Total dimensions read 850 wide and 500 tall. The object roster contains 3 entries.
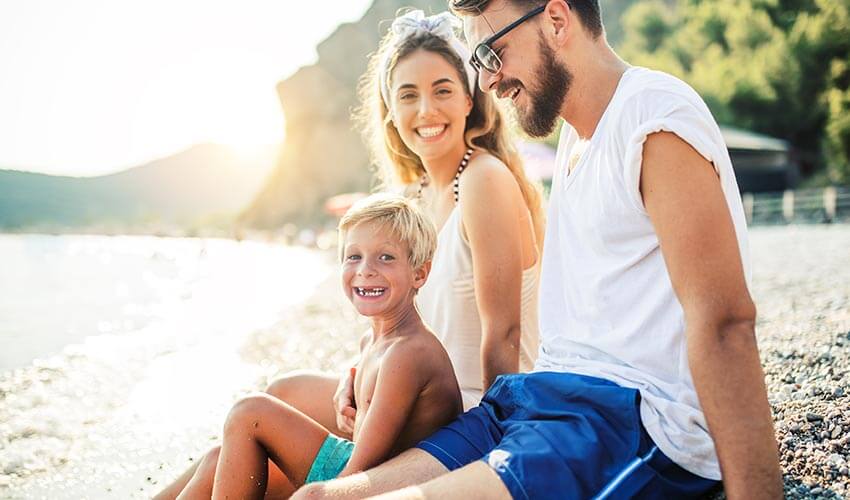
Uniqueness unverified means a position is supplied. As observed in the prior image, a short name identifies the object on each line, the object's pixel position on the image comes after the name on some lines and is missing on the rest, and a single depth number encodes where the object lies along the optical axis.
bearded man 1.70
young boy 2.26
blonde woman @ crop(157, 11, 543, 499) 2.75
